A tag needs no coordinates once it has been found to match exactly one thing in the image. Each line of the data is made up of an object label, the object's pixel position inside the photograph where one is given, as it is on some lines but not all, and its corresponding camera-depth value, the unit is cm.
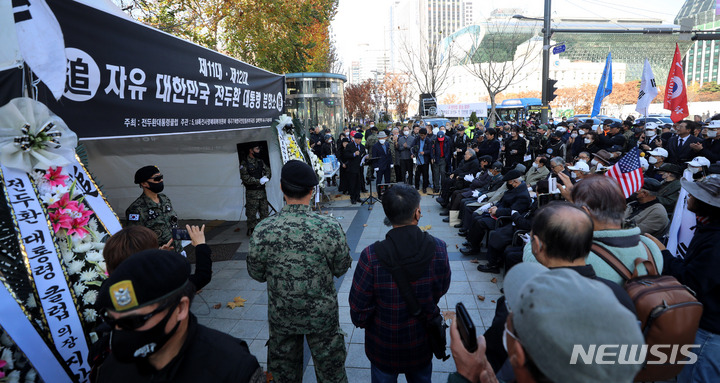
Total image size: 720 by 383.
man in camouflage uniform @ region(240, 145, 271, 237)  745
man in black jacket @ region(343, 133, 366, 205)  1092
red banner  959
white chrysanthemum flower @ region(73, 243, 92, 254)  266
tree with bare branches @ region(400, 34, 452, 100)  3111
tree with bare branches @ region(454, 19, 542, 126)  2770
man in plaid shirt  236
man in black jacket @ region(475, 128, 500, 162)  1078
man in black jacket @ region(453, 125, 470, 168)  1259
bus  3428
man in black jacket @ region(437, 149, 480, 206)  929
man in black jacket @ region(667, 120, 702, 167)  832
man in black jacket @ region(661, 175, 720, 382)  233
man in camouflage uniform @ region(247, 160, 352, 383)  257
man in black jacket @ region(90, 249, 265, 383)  139
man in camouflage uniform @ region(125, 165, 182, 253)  415
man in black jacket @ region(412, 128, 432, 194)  1179
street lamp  1337
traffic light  1345
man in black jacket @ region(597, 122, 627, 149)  1037
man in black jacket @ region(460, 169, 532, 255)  610
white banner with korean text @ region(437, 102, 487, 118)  2866
